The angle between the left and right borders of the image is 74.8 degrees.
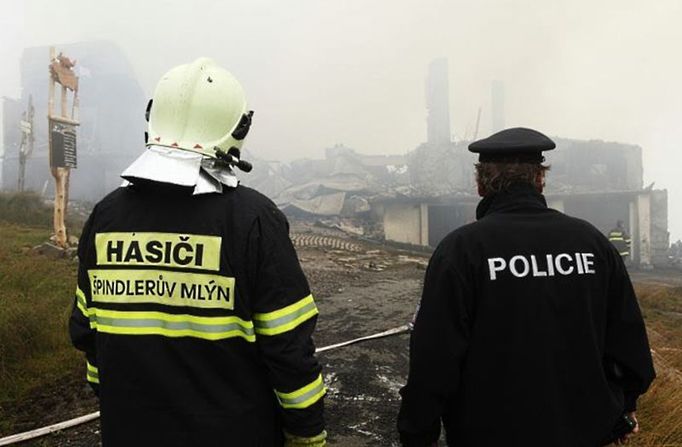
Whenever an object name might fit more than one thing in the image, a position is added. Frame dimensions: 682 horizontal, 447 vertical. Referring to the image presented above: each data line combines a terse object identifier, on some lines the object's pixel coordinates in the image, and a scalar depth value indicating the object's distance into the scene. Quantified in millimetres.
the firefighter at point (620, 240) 10633
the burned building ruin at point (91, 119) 29219
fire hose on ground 2315
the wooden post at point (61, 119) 8188
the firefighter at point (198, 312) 1142
